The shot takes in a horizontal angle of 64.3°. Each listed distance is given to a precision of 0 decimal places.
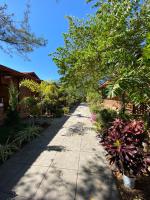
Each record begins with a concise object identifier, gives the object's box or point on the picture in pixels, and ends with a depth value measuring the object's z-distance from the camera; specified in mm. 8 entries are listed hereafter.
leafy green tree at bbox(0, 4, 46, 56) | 5179
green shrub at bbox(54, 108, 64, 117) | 10867
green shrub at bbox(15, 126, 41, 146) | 4823
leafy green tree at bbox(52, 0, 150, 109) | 2674
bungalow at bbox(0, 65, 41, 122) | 7482
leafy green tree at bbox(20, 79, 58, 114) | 7818
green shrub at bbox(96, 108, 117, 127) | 6286
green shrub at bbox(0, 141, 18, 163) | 3741
